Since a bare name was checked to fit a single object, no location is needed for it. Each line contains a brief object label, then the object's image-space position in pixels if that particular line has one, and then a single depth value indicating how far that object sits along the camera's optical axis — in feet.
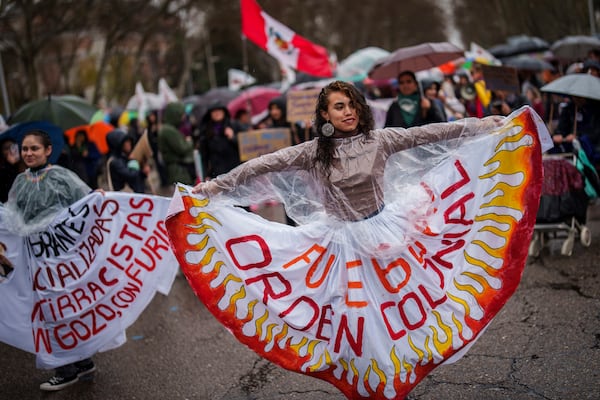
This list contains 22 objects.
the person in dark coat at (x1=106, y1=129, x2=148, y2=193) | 27.25
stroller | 23.18
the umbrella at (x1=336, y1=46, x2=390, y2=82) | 53.42
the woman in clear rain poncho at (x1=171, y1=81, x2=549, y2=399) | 12.09
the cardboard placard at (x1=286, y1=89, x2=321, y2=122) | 31.99
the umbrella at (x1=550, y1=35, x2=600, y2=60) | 44.98
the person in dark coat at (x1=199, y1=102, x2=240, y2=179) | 29.43
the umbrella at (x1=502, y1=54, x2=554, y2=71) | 45.30
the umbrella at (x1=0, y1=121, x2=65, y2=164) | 22.77
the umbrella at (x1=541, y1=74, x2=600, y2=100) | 23.74
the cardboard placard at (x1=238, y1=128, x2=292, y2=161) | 29.55
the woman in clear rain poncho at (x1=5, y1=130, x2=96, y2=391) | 17.17
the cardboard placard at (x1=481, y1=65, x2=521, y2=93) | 28.81
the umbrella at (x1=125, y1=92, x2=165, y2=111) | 60.49
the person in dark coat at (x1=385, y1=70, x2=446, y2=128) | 22.53
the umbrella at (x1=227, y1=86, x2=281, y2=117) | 51.94
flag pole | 33.34
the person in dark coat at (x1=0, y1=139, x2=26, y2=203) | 22.76
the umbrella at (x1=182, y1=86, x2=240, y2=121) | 57.10
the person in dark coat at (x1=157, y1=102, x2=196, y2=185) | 30.25
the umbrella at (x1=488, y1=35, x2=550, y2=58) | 62.59
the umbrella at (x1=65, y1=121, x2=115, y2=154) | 41.91
